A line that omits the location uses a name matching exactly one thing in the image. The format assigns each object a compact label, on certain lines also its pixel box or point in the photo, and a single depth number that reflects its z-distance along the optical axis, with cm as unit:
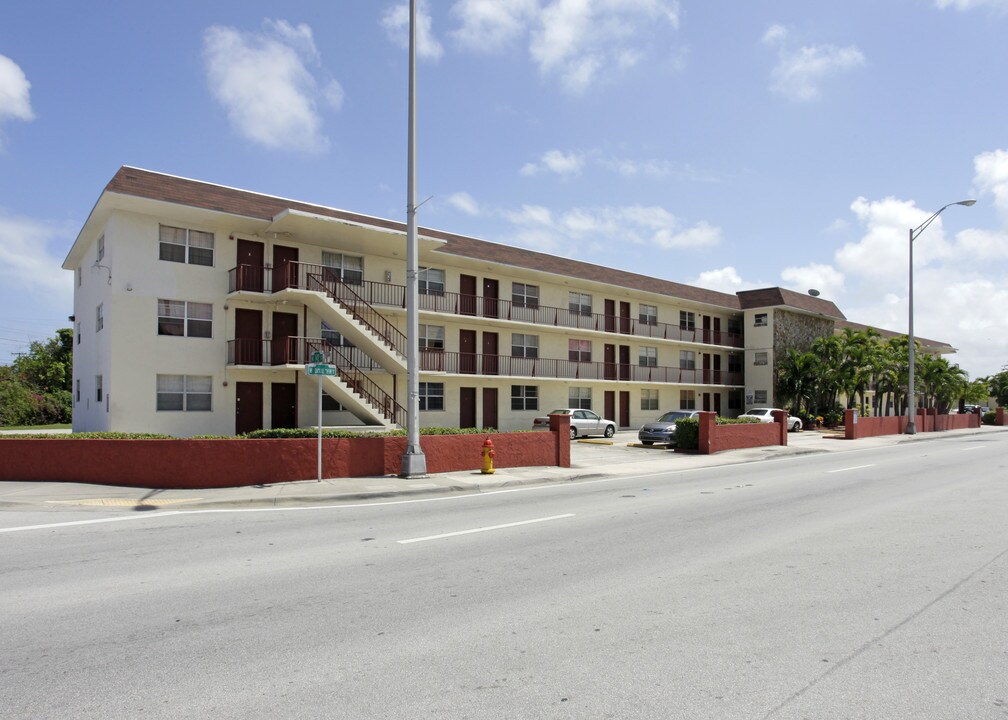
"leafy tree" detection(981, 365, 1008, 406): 7194
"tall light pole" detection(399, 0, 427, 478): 1598
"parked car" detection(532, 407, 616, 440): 3259
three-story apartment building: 2238
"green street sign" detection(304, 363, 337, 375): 1479
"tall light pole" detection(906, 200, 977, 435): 3812
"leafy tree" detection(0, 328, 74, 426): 4272
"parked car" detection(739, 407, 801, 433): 3938
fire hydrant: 1733
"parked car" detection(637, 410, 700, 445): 2823
